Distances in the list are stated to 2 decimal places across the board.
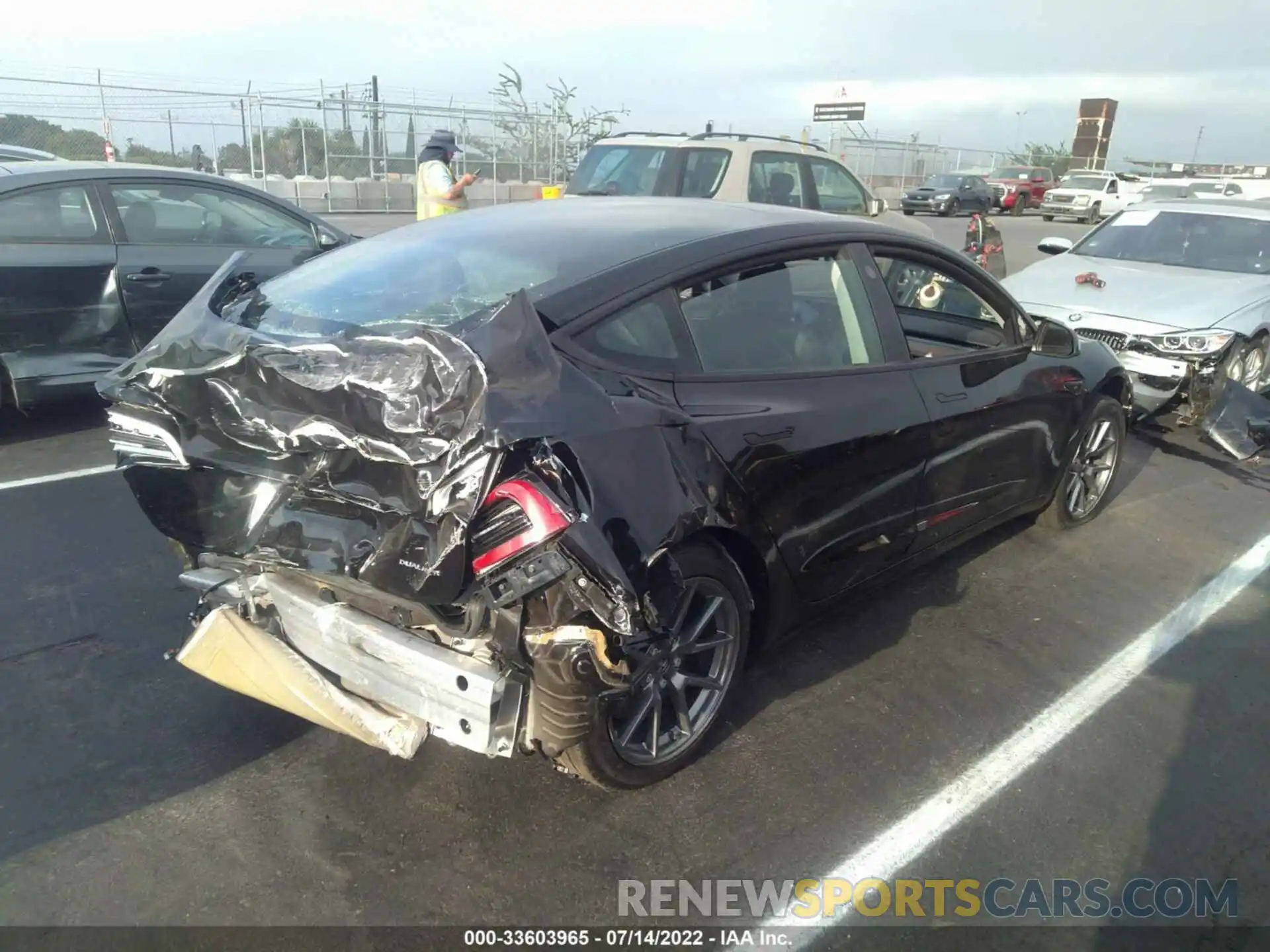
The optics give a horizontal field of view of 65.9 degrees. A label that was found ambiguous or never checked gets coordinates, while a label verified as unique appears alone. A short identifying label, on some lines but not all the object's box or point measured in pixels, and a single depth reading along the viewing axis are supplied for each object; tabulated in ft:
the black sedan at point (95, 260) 19.20
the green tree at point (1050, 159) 176.40
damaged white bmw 22.00
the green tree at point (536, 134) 79.77
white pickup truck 108.47
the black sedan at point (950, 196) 102.73
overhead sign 142.74
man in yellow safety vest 30.17
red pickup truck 116.57
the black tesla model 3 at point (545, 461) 8.01
